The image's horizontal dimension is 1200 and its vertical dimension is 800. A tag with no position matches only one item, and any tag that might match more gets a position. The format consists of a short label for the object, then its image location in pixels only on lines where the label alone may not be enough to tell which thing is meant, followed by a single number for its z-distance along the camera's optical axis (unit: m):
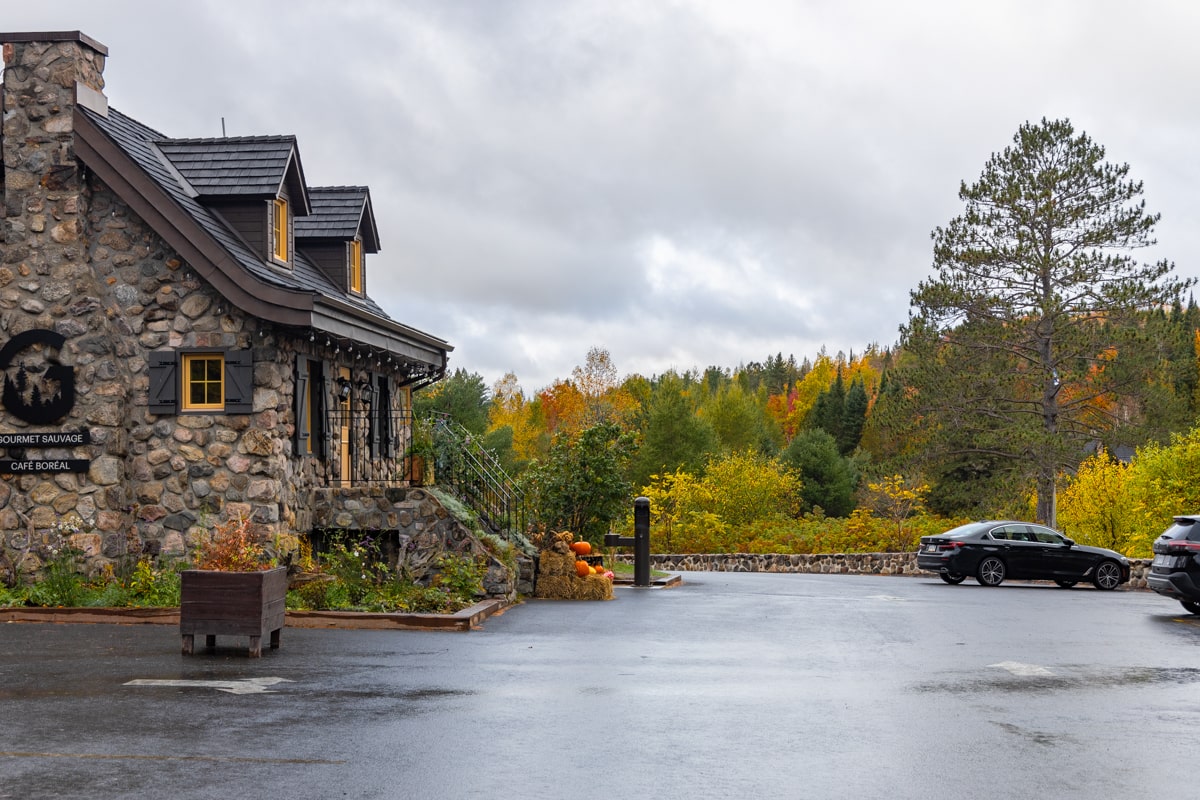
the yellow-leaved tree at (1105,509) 35.69
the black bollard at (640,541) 25.23
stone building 19.03
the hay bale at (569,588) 21.50
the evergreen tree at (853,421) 90.88
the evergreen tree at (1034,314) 42.22
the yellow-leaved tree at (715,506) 43.72
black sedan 28.39
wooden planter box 13.01
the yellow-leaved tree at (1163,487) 31.92
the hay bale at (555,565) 21.66
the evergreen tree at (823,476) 67.81
